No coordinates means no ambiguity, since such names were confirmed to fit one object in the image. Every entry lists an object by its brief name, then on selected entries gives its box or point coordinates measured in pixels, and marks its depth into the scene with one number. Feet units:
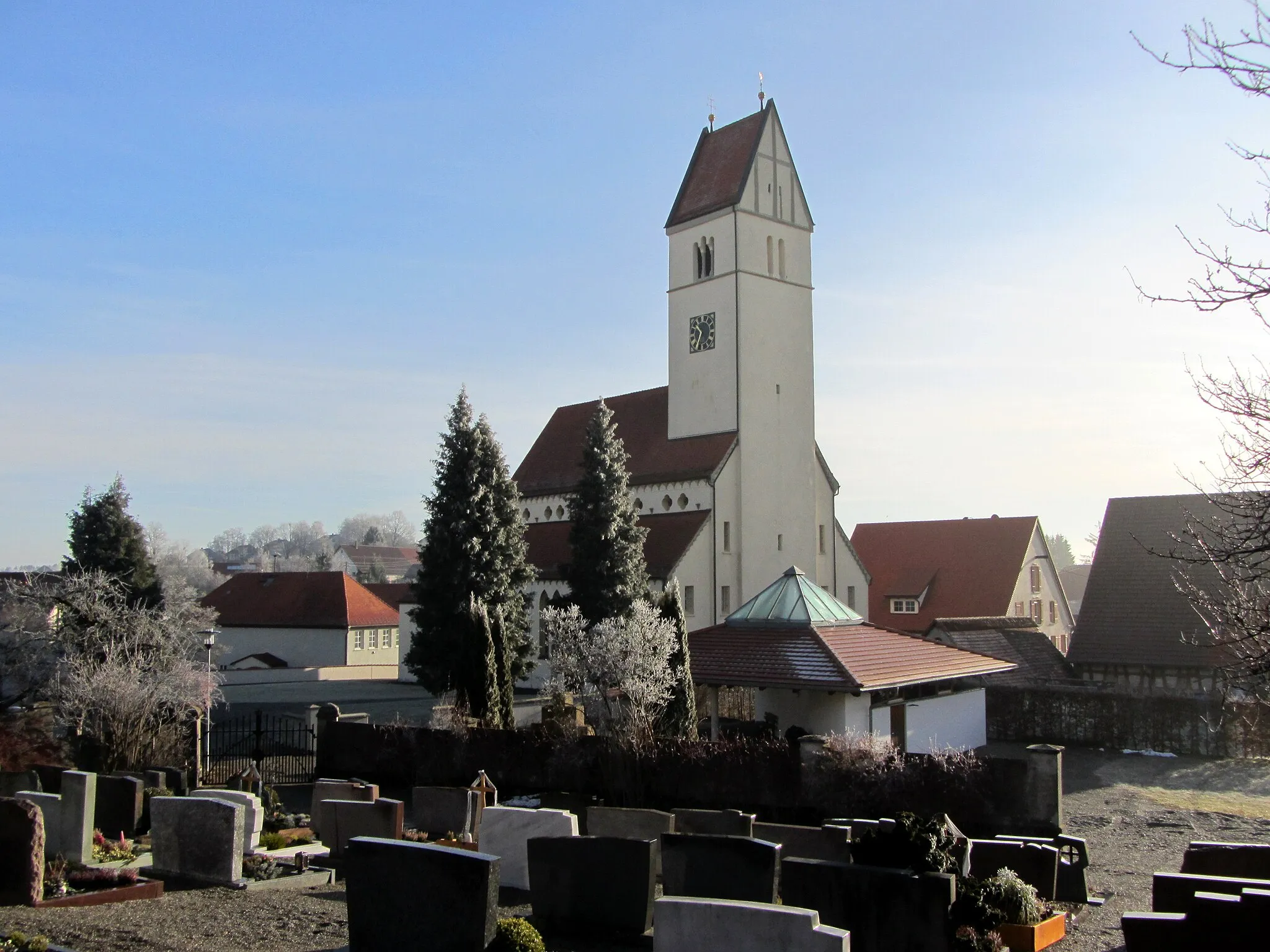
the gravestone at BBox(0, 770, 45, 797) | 50.21
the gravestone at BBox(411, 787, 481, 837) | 48.98
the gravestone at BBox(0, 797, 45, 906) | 35.22
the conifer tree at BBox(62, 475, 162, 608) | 131.84
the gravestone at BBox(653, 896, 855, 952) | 27.48
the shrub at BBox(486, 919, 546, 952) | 29.60
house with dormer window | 152.87
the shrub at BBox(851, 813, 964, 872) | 32.78
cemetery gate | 74.18
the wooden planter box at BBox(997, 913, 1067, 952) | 34.12
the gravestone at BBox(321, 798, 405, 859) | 45.03
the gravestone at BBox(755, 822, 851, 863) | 39.65
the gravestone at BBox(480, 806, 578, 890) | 42.24
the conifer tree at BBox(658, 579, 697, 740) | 76.07
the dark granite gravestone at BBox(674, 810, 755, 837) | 42.19
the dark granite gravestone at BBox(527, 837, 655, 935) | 35.24
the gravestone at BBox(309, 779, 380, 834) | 49.42
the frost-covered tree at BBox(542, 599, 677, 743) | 71.41
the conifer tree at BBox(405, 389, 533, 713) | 111.96
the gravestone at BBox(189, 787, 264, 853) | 45.57
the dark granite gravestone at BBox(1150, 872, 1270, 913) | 31.86
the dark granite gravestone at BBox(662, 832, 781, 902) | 34.24
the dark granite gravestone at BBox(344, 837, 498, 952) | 29.81
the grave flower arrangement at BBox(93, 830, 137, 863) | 44.39
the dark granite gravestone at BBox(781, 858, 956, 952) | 31.35
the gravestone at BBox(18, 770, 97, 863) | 41.96
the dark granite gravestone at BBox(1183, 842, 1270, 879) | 35.35
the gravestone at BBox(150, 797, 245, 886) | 40.29
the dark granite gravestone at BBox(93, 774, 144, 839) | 48.78
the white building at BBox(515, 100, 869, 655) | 132.57
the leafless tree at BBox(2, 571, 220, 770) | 66.33
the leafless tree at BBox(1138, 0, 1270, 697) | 25.46
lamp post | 68.74
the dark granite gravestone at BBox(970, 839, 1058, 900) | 39.24
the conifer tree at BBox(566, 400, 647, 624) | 115.75
